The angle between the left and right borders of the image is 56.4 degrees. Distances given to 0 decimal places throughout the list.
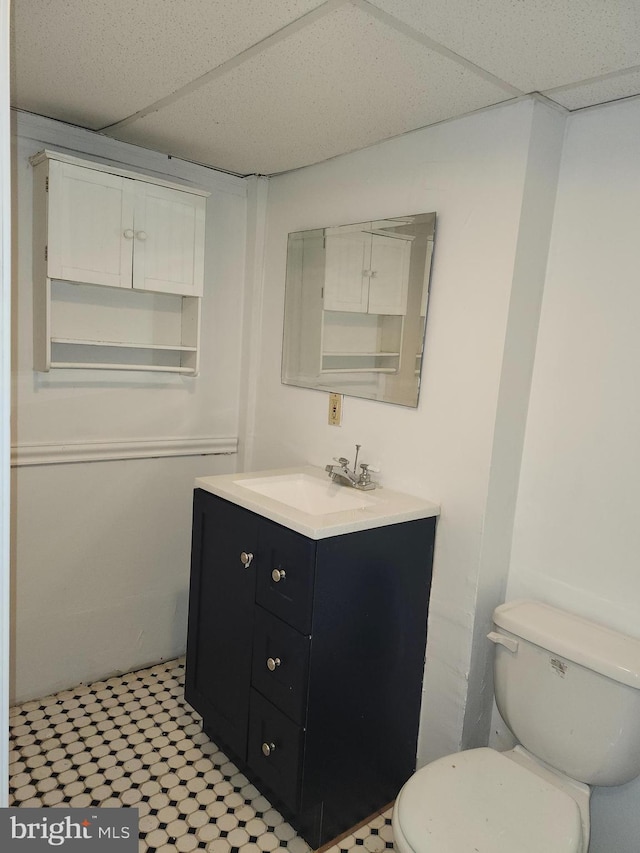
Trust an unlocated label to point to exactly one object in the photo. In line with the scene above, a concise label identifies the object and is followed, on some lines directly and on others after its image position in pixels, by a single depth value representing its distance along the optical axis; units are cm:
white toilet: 131
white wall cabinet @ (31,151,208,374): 197
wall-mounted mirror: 195
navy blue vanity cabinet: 165
